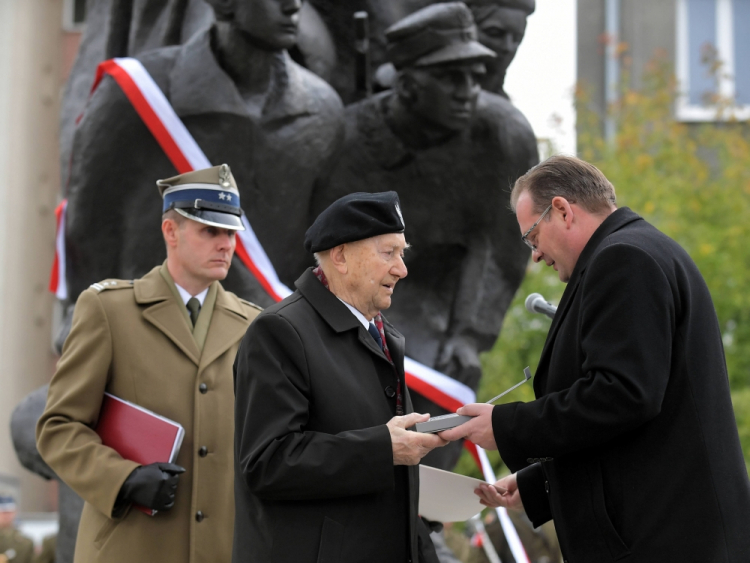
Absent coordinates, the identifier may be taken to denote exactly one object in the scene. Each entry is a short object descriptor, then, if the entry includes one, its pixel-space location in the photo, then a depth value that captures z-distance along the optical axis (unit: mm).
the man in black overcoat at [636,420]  4918
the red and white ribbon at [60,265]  9406
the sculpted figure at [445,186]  9414
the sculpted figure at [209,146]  8828
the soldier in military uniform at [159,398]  6258
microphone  6434
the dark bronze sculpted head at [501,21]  9781
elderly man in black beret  5031
